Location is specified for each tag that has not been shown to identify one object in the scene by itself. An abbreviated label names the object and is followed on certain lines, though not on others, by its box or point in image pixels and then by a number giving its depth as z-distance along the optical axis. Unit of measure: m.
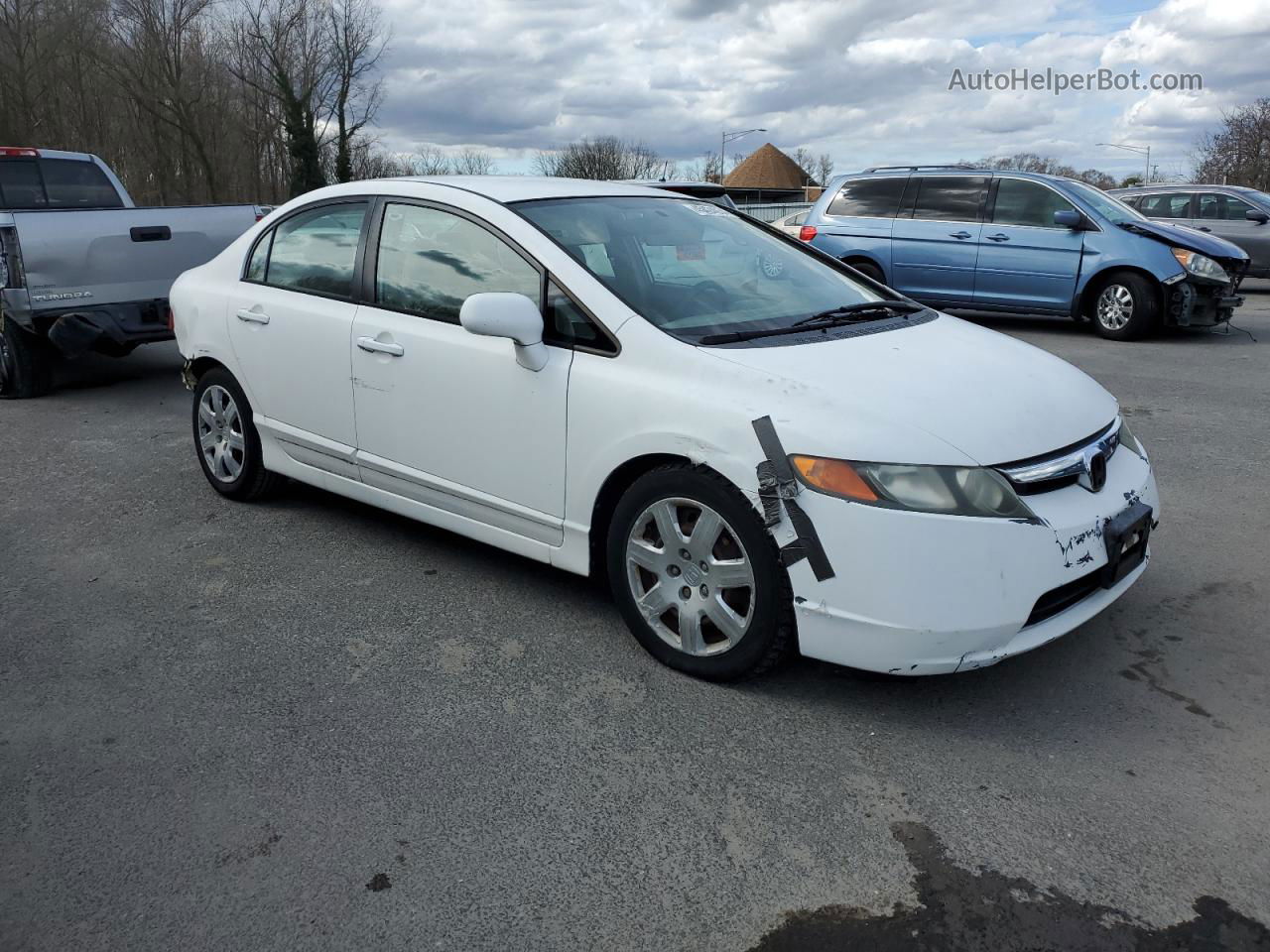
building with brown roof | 82.94
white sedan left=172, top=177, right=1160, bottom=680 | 2.99
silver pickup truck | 7.46
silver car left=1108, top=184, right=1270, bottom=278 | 15.42
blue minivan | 10.74
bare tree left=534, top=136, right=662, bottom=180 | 51.81
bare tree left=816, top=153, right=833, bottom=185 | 81.62
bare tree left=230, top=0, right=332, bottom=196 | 41.03
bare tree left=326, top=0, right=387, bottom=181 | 42.88
